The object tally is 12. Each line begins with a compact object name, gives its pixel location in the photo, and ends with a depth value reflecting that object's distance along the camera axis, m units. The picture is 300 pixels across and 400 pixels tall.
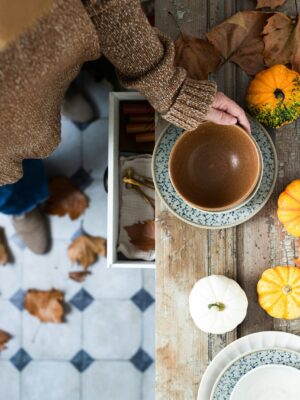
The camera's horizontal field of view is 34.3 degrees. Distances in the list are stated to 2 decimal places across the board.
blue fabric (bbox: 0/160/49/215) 1.32
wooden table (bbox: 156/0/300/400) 1.07
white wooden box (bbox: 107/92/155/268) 1.19
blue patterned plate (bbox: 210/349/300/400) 1.02
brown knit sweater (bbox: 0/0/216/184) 0.58
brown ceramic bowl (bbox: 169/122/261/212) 1.01
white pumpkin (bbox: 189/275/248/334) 0.99
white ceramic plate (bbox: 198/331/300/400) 1.03
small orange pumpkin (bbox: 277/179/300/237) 1.00
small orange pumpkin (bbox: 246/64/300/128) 0.99
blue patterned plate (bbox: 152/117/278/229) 1.04
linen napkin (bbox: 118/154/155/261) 1.28
